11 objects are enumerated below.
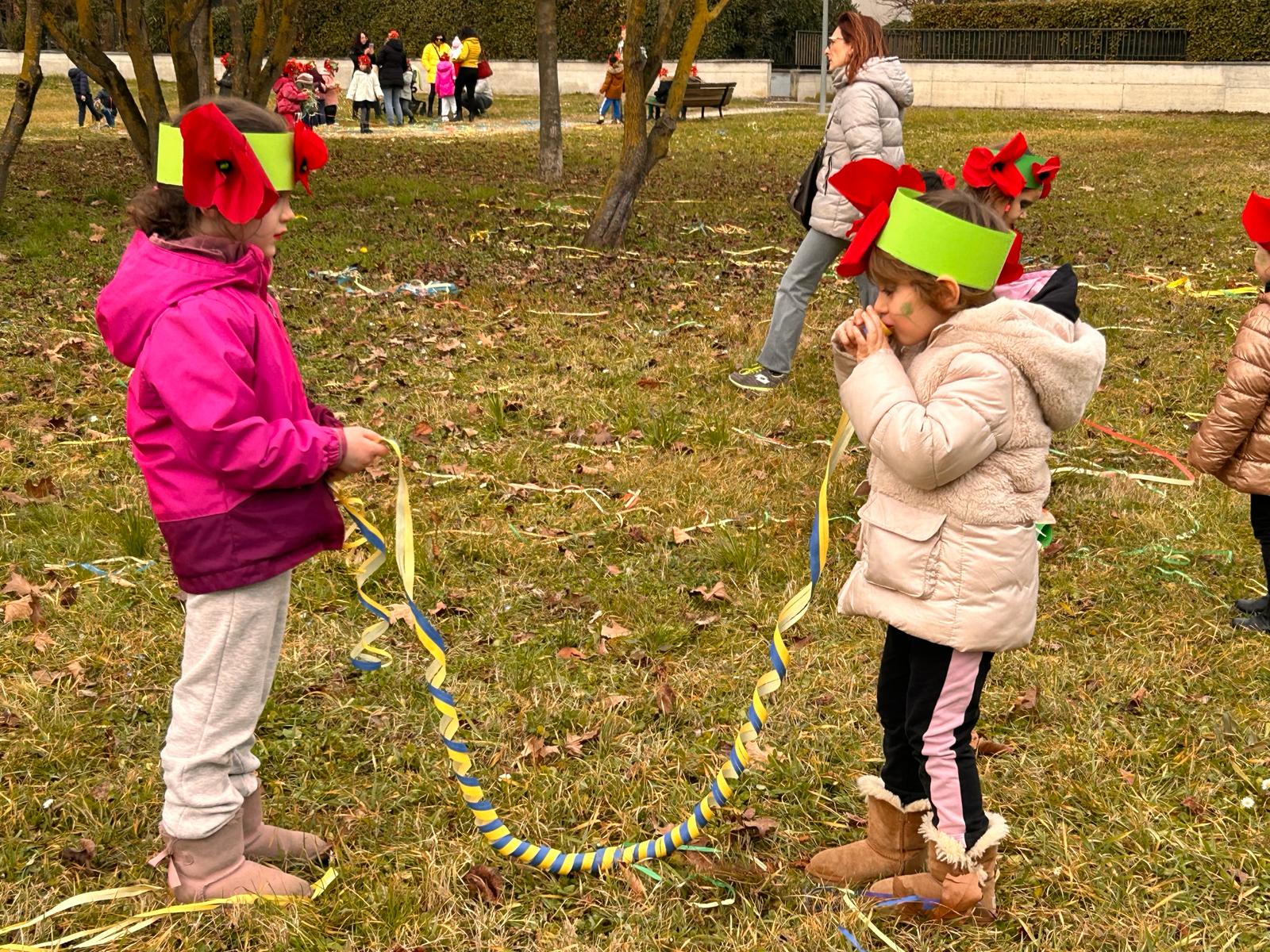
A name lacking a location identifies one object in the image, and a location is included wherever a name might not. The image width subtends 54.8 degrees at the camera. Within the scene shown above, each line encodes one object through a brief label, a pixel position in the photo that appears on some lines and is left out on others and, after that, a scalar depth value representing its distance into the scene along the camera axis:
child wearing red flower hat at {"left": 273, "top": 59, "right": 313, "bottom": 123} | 20.34
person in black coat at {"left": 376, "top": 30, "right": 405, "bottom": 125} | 25.66
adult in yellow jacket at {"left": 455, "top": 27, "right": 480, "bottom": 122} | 27.45
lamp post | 27.84
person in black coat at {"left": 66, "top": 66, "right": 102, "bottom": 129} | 23.70
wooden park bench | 28.38
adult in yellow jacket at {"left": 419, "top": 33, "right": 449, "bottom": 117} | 28.03
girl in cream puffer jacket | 2.67
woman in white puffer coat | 7.02
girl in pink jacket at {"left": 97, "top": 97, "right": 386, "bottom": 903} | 2.68
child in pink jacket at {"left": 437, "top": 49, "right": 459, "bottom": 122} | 27.85
